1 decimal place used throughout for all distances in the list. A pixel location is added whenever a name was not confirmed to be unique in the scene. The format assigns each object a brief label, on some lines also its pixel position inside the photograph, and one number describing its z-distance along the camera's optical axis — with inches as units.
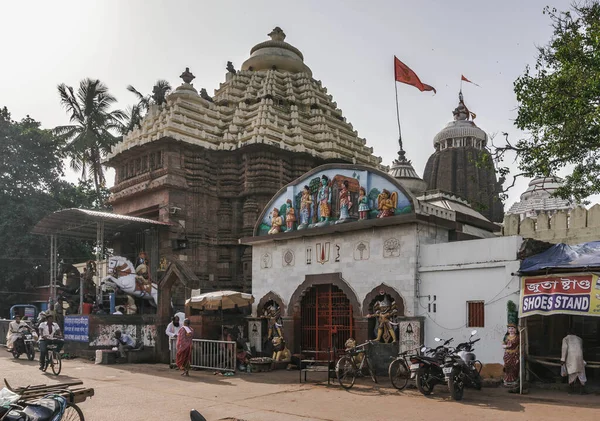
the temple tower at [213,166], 1048.8
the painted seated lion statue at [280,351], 703.7
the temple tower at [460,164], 1962.4
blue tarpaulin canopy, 492.7
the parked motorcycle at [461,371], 459.8
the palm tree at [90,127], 1475.1
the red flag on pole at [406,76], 946.1
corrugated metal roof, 917.2
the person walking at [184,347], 636.7
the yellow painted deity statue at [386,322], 634.8
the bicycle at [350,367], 528.1
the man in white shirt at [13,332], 819.0
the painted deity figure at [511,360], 510.3
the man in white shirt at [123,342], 763.4
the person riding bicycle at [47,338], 646.5
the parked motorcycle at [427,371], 480.4
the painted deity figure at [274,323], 740.5
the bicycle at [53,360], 634.8
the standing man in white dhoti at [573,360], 485.1
